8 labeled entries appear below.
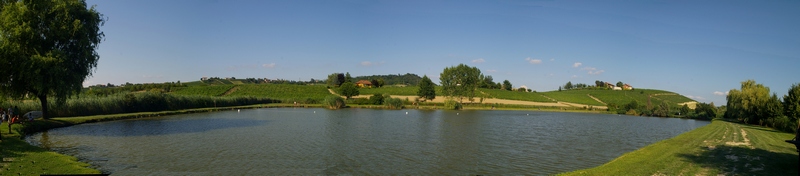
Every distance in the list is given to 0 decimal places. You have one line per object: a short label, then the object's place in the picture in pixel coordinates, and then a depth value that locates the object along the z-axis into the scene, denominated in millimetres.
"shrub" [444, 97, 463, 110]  80938
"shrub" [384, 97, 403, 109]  78875
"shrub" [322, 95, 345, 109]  75812
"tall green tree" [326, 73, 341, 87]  142600
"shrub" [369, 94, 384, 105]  84250
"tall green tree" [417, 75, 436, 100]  95250
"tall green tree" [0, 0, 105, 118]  24344
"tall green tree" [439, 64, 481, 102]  92375
